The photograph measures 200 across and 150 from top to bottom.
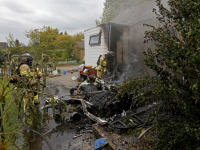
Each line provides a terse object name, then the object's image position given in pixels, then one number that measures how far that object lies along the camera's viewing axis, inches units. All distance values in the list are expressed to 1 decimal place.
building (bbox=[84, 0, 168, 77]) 285.0
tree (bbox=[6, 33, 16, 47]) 751.5
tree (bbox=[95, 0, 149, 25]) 1058.1
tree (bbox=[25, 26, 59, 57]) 908.0
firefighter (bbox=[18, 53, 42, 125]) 76.0
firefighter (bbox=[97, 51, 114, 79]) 297.4
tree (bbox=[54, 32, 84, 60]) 1023.0
